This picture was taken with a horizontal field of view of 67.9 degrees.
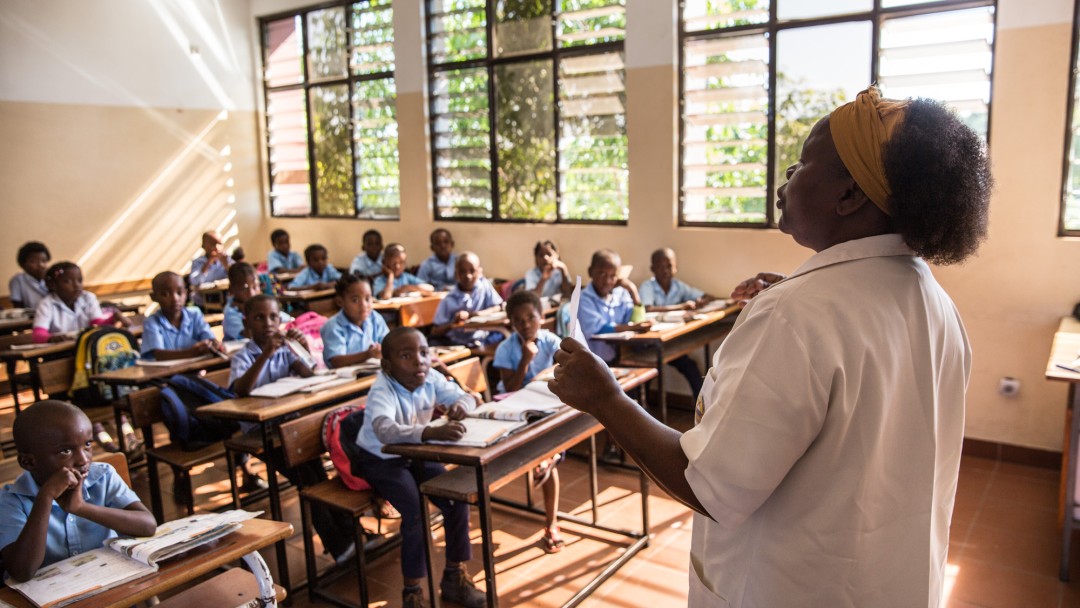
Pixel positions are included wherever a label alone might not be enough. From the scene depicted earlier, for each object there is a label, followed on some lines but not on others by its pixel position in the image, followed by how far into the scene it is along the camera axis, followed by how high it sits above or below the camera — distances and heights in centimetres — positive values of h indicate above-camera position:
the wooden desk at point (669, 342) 439 -82
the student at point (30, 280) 630 -50
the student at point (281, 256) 778 -42
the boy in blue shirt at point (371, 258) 706 -41
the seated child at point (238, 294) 480 -50
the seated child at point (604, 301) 493 -58
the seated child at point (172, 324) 438 -61
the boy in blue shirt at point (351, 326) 410 -59
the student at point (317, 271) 698 -52
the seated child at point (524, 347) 365 -63
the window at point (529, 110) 581 +78
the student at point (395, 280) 609 -54
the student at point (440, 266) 667 -46
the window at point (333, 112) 732 +97
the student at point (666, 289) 534 -54
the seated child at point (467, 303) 528 -63
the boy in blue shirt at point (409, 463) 274 -87
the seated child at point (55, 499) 182 -66
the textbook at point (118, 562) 163 -75
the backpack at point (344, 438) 288 -82
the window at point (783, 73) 443 +80
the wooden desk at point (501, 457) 242 -83
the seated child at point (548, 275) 572 -47
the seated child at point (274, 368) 313 -70
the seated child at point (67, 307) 533 -61
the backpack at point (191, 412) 341 -85
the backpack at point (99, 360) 425 -79
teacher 93 -22
